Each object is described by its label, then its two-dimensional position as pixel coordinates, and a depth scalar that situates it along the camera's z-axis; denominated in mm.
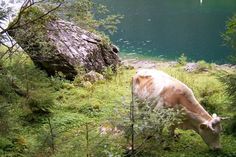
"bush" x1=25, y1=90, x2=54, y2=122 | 10258
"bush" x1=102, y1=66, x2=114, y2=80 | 14612
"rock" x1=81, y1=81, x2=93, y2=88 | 13266
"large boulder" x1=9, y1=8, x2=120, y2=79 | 10469
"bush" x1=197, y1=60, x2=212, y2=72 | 16414
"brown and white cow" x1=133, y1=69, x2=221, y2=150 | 7957
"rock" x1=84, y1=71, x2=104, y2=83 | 13891
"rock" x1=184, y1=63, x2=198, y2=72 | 16344
